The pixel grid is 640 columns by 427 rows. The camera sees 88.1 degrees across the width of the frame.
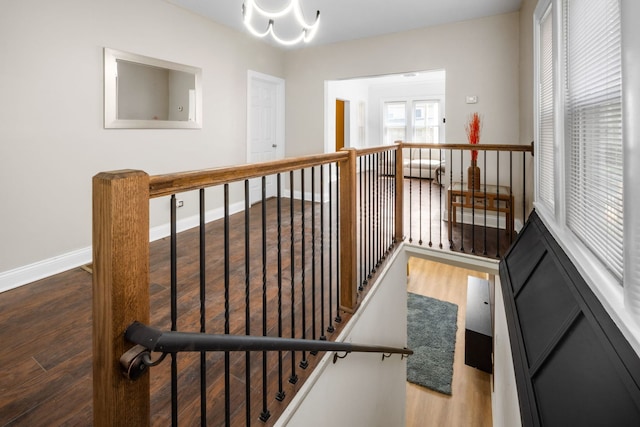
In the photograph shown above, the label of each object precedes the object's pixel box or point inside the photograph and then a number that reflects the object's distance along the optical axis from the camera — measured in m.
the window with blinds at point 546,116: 2.19
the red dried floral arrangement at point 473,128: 4.00
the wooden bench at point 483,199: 3.38
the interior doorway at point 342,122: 8.23
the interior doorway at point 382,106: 8.34
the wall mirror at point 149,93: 3.09
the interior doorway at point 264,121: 4.91
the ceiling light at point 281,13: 2.32
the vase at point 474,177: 3.61
